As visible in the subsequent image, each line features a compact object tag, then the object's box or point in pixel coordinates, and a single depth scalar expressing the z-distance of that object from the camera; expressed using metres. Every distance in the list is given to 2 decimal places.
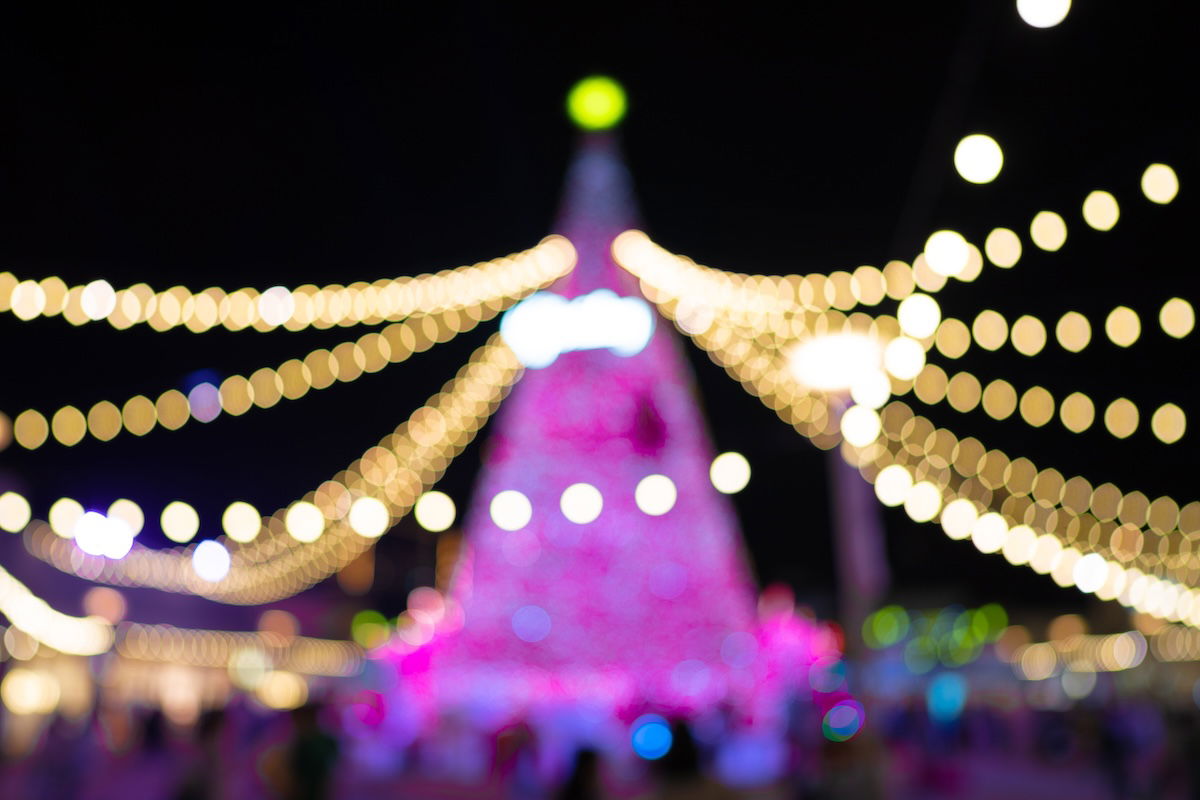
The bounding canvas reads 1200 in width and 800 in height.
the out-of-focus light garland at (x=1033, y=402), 16.53
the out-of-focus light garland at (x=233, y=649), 36.56
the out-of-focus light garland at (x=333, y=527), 18.03
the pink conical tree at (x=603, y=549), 16.41
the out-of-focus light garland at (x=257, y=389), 14.47
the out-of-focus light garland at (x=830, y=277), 8.86
